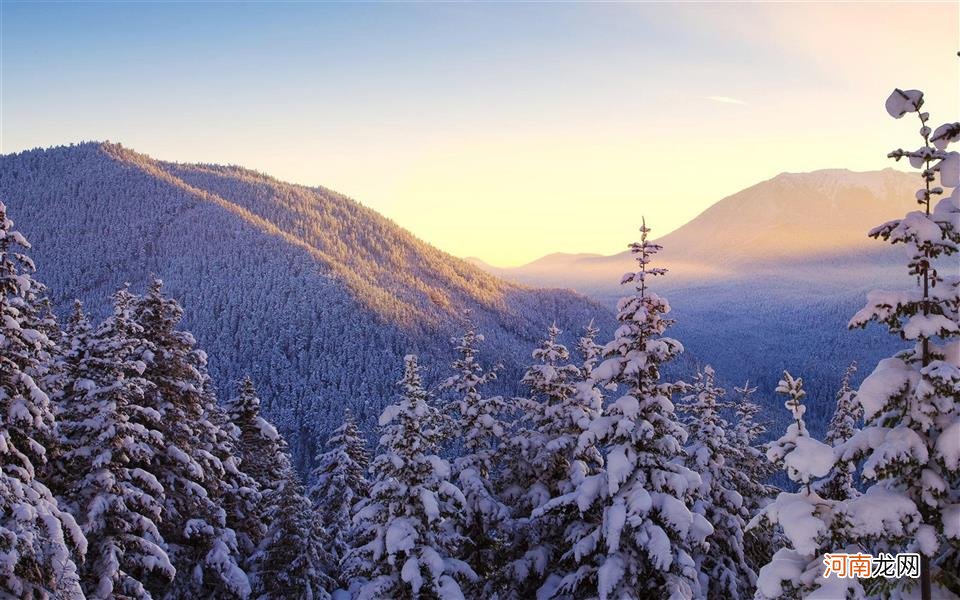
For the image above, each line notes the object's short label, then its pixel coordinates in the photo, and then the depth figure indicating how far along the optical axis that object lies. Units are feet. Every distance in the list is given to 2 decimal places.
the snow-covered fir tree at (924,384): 24.04
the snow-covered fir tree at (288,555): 75.66
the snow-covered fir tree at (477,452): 63.52
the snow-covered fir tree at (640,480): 46.03
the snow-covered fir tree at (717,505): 64.34
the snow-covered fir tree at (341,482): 98.73
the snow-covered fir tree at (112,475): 50.31
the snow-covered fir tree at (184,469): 60.90
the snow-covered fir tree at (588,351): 62.80
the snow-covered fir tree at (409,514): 51.65
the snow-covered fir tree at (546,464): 58.80
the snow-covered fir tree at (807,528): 25.26
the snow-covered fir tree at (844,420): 73.67
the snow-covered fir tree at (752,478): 72.54
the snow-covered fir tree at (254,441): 97.09
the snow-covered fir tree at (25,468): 38.32
